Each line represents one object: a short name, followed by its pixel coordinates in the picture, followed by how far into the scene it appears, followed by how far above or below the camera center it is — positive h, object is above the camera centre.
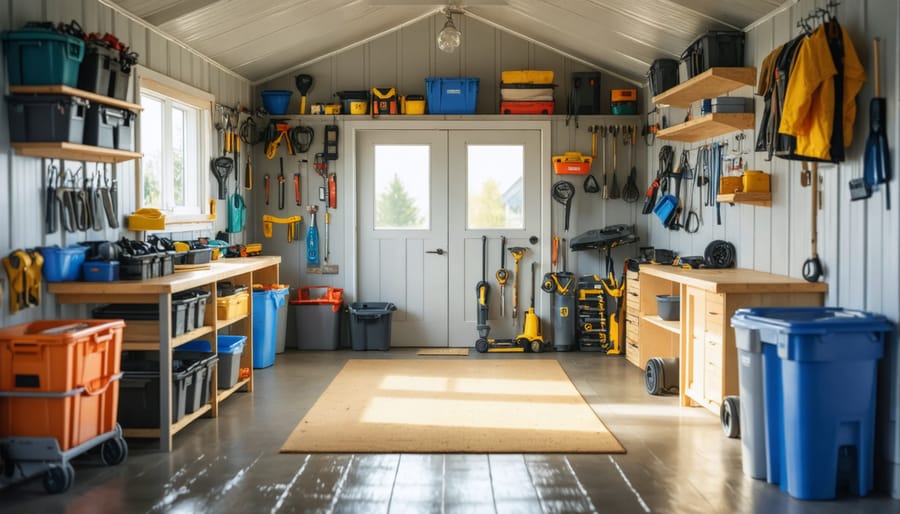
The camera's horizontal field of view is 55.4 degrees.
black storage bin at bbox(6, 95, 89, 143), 4.52 +0.66
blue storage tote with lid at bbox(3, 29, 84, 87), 4.46 +0.96
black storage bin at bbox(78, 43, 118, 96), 4.77 +0.97
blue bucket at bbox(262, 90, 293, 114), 8.78 +1.45
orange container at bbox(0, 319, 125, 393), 4.10 -0.57
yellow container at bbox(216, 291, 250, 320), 6.01 -0.47
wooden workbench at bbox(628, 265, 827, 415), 5.02 -0.48
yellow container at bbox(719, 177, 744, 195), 5.96 +0.37
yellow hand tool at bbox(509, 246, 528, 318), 8.80 -0.18
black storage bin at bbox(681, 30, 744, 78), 6.14 +1.36
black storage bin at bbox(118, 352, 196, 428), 4.93 -0.90
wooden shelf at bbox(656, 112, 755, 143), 6.03 +0.85
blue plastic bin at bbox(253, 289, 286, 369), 7.57 -0.74
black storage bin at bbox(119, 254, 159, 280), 4.93 -0.14
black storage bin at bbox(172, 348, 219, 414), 5.24 -0.81
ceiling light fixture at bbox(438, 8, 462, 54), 6.65 +1.57
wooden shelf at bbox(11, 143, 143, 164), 4.54 +0.51
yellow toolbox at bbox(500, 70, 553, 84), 8.73 +1.67
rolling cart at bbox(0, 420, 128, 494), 4.11 -1.06
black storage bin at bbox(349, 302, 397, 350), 8.59 -0.89
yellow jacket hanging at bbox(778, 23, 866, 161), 4.37 +0.74
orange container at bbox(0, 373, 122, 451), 4.12 -0.84
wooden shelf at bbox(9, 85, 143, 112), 4.46 +0.80
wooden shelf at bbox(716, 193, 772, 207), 5.71 +0.26
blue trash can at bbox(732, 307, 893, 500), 3.89 -0.74
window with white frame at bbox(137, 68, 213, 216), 6.53 +0.81
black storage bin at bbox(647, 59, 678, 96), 7.20 +1.39
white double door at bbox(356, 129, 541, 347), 8.86 +0.14
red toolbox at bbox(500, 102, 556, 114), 8.79 +1.36
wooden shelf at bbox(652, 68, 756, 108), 5.98 +1.13
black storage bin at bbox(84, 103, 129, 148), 4.84 +0.68
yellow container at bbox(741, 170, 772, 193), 5.73 +0.37
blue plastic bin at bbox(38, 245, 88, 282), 4.73 -0.11
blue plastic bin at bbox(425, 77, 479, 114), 8.73 +1.48
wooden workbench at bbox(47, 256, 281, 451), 4.75 -0.34
